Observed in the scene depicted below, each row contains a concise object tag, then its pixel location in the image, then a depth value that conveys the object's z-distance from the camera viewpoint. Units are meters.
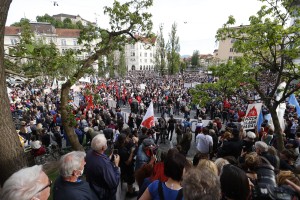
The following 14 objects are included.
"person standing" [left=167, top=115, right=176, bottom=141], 11.81
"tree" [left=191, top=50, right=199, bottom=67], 95.06
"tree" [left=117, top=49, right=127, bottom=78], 58.06
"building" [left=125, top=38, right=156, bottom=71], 101.69
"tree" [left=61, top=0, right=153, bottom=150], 6.39
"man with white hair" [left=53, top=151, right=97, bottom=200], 2.52
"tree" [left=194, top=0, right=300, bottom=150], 6.25
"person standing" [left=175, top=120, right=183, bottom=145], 10.38
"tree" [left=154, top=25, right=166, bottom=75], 55.11
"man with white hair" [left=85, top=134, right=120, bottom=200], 3.44
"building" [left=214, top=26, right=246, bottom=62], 63.87
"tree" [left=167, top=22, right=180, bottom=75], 55.18
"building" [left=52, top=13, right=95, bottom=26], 104.22
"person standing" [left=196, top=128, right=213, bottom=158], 7.20
